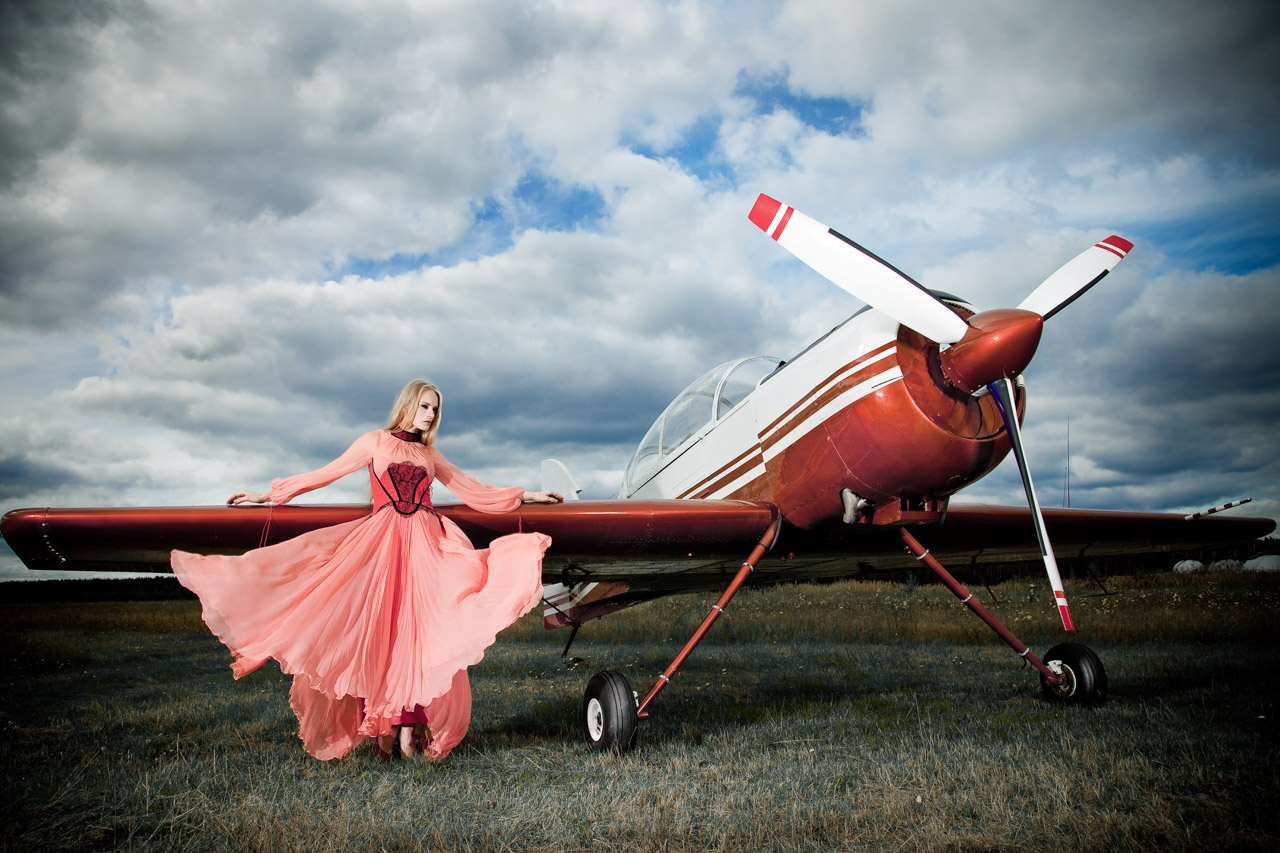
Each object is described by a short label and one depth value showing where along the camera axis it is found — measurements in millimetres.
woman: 3994
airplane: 4578
